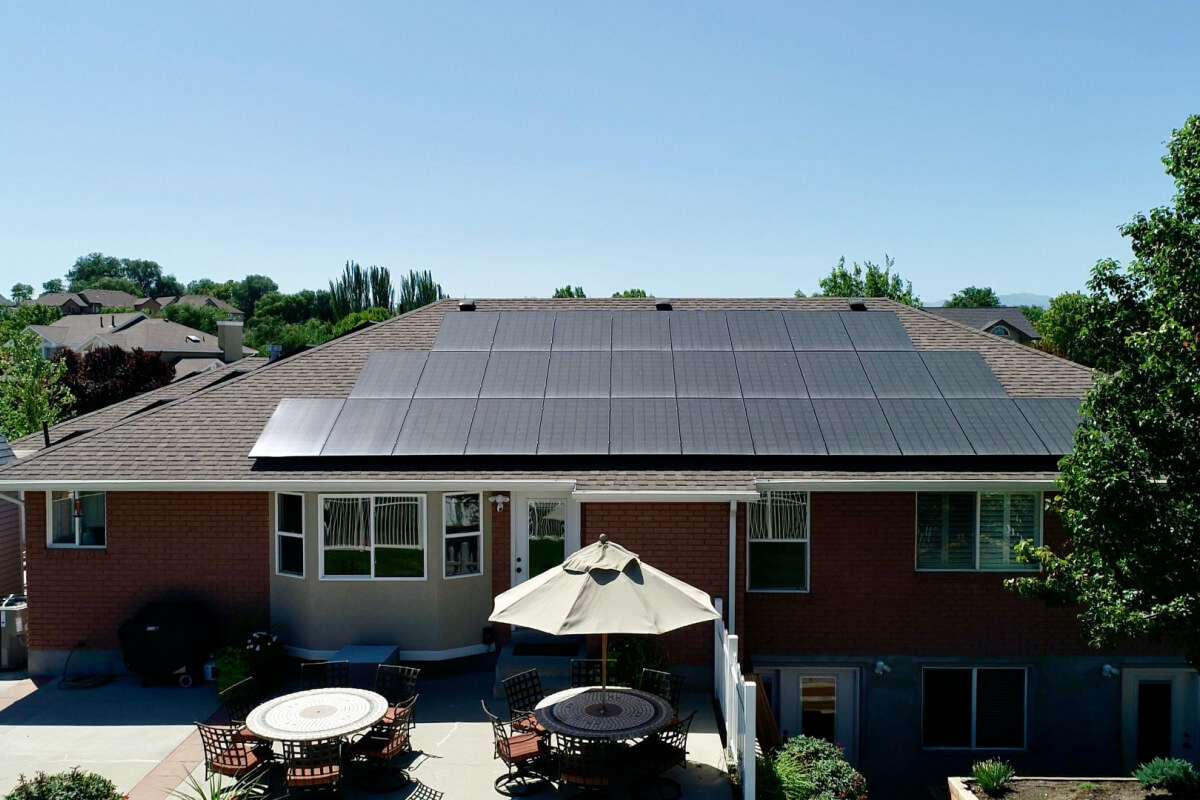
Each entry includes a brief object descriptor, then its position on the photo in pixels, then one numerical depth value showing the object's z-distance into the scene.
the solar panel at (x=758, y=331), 16.28
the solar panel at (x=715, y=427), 13.08
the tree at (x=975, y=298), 147.88
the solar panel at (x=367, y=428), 13.17
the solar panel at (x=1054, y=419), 12.99
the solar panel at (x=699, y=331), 16.34
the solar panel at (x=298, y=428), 13.08
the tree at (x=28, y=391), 29.77
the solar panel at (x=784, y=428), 12.95
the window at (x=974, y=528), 12.95
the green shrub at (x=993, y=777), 10.82
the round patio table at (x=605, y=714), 8.84
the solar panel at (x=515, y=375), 14.73
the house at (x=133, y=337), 67.88
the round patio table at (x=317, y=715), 8.79
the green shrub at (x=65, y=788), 7.96
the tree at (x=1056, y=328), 49.92
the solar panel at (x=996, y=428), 12.85
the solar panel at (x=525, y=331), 16.45
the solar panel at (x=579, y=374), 14.70
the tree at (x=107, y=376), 40.88
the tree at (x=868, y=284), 47.38
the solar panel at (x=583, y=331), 16.38
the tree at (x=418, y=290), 90.81
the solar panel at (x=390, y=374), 14.82
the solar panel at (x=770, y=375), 14.59
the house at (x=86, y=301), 127.06
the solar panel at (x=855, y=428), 12.89
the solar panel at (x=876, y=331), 16.22
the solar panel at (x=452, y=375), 14.79
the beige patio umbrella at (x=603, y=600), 8.90
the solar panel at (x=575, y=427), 13.20
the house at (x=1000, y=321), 70.60
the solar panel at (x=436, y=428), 13.16
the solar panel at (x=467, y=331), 16.52
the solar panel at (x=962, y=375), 14.52
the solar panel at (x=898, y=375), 14.53
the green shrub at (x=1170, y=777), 10.62
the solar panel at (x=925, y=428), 12.90
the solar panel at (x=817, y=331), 16.23
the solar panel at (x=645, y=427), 13.12
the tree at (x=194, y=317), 111.56
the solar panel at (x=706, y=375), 14.62
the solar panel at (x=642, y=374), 14.66
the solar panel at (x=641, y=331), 16.38
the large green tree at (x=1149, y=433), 8.77
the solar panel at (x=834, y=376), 14.54
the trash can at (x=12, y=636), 13.67
